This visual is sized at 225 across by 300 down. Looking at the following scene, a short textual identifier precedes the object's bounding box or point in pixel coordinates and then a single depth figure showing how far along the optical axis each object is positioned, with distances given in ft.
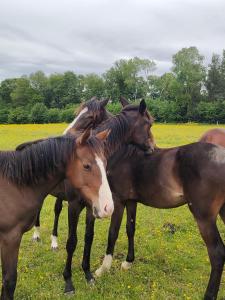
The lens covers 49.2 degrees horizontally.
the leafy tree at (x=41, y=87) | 184.86
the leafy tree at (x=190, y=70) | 155.33
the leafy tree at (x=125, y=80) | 165.89
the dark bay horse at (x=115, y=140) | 10.75
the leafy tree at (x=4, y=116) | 140.99
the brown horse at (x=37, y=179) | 7.87
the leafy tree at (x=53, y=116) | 127.04
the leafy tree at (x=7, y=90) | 209.37
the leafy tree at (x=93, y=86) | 162.96
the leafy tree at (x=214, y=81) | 159.57
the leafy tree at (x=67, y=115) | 120.33
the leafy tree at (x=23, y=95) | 188.40
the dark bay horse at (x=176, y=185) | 9.81
